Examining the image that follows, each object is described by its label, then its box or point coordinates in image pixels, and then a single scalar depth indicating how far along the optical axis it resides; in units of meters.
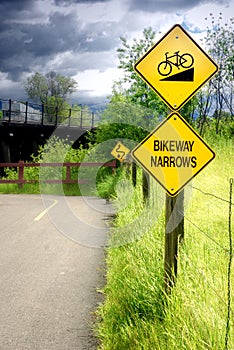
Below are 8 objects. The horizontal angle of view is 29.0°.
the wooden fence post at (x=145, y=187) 7.69
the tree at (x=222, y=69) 24.89
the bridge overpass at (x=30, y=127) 33.59
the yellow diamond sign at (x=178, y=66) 4.20
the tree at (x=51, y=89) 93.38
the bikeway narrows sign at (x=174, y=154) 4.10
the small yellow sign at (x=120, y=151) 19.03
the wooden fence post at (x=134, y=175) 11.36
